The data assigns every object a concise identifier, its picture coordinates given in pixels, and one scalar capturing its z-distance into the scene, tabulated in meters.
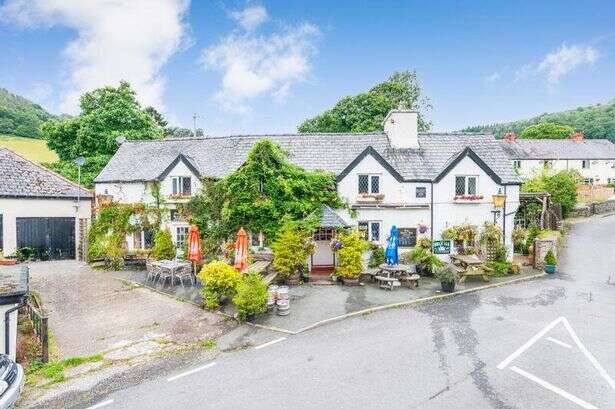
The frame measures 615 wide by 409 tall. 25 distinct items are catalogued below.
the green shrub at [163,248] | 23.00
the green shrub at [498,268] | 22.03
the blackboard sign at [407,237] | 23.27
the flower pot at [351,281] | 19.97
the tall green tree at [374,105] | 45.91
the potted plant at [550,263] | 22.45
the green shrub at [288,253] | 19.59
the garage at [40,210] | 23.83
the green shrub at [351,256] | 19.84
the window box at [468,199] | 23.09
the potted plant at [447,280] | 18.64
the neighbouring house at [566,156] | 62.53
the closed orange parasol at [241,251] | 17.55
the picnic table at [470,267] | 20.75
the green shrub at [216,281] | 15.93
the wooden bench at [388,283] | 19.27
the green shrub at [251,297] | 14.50
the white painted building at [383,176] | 23.19
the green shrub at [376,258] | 22.62
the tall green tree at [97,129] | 38.94
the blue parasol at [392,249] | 20.41
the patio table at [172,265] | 19.48
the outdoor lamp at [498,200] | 22.72
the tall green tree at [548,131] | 79.75
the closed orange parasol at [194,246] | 19.25
